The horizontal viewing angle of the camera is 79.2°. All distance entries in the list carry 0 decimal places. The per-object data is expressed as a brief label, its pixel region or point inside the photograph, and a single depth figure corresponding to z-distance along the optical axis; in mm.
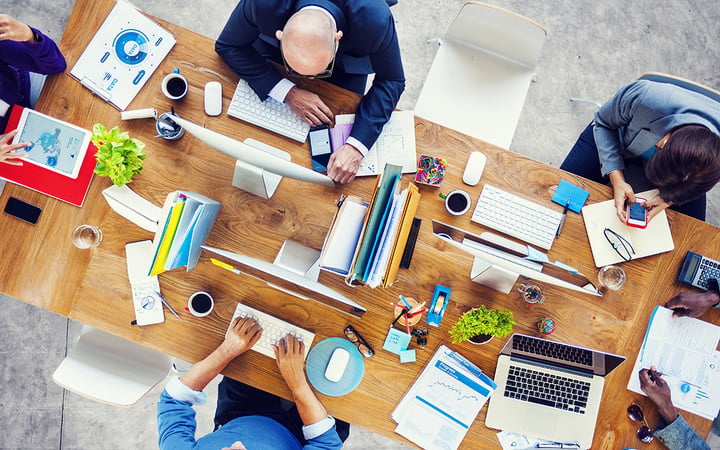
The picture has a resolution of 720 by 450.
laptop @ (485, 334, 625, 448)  1638
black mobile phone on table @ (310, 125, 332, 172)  1691
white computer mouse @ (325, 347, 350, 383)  1610
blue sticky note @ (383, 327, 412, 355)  1635
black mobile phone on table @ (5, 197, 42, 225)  1627
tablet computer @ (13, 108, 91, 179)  1604
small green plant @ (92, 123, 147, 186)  1432
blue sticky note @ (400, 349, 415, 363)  1635
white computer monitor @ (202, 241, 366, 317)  1503
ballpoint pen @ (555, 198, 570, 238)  1686
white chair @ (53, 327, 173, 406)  1646
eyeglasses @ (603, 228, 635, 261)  1680
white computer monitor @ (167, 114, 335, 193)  1248
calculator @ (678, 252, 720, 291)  1670
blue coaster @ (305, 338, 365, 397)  1628
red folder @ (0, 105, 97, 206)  1616
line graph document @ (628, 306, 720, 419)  1674
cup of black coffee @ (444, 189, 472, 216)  1671
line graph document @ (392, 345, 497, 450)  1628
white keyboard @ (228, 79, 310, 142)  1684
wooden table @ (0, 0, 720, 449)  1635
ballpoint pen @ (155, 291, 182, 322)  1622
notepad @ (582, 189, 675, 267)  1680
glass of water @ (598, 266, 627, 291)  1680
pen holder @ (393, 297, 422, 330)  1631
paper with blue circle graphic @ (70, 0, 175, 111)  1661
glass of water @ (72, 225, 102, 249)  1618
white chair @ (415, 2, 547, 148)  2078
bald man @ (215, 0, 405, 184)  1405
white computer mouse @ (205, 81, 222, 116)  1656
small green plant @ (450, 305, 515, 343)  1499
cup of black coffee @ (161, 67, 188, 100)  1645
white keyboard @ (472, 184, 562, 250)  1673
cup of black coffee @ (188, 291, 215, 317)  1628
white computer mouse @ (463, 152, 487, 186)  1669
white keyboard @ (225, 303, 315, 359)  1630
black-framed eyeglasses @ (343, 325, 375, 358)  1625
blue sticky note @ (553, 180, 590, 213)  1696
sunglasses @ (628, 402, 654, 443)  1634
